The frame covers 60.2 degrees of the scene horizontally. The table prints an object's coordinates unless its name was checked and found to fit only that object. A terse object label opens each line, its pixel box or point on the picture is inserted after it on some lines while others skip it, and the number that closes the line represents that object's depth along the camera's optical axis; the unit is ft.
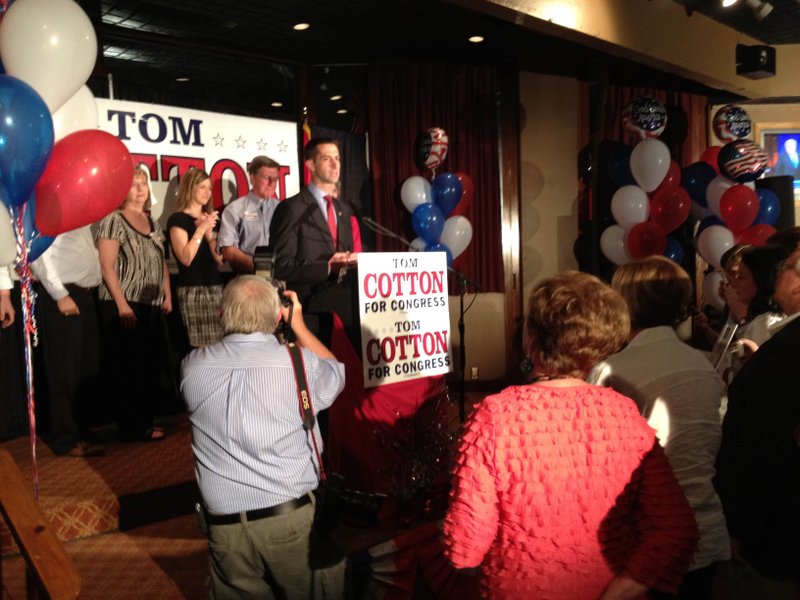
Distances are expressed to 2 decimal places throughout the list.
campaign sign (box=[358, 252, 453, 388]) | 9.07
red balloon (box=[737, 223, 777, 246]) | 16.80
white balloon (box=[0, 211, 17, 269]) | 6.19
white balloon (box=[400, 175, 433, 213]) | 16.87
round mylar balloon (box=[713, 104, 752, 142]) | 18.42
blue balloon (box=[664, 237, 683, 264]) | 17.26
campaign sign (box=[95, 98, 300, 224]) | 14.79
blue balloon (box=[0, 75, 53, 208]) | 6.04
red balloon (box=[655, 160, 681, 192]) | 17.24
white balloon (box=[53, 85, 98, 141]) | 7.32
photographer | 5.94
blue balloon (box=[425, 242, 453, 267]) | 16.34
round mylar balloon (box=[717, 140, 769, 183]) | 16.89
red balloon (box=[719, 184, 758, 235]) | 16.39
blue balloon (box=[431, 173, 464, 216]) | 16.83
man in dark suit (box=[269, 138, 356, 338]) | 9.43
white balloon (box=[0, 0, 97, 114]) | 6.51
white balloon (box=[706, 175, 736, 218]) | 17.31
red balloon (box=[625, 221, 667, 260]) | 16.57
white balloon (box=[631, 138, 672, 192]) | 16.71
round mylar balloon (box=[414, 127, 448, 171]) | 17.19
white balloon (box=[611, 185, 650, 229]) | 16.85
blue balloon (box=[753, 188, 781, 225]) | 17.40
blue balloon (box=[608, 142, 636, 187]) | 17.79
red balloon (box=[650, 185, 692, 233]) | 16.83
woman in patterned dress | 11.51
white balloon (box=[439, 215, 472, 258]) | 16.78
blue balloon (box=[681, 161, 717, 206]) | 18.02
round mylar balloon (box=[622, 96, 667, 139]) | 17.41
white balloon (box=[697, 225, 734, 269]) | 16.80
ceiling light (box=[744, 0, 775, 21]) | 15.96
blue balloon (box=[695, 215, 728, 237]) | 17.72
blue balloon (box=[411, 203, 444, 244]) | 16.26
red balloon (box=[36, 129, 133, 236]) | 6.86
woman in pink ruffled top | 3.80
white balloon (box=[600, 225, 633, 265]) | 17.30
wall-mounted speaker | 18.98
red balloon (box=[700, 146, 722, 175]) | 18.24
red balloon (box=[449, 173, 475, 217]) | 17.35
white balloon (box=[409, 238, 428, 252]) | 16.39
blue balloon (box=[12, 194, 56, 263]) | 7.02
